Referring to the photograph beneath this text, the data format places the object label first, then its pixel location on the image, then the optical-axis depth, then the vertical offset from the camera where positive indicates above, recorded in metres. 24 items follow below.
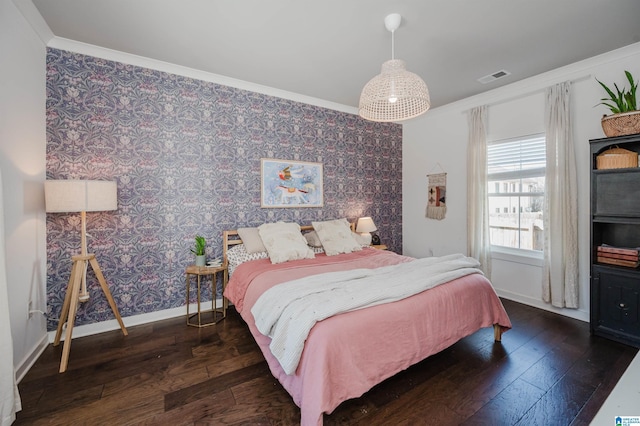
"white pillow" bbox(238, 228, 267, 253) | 3.19 -0.33
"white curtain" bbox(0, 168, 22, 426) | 1.47 -0.77
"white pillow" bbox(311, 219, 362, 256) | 3.47 -0.34
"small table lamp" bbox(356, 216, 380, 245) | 4.13 -0.22
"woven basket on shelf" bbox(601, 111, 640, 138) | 2.40 +0.78
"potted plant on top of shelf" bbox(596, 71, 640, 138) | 2.41 +0.84
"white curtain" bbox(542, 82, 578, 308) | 3.01 +0.03
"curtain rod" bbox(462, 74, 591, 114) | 2.99 +1.46
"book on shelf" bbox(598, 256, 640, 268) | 2.48 -0.49
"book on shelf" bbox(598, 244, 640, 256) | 2.49 -0.38
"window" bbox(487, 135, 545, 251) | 3.44 +0.26
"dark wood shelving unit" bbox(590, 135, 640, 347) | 2.46 -0.30
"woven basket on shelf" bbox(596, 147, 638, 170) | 2.50 +0.47
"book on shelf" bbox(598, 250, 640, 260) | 2.48 -0.43
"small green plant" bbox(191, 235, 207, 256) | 3.08 -0.38
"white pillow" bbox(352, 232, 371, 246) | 3.87 -0.40
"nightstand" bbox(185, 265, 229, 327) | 2.91 -0.92
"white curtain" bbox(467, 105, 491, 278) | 3.79 +0.25
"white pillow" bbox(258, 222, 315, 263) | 3.03 -0.36
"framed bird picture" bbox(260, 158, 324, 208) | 3.67 +0.40
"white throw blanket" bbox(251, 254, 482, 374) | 1.62 -0.57
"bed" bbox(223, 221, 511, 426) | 1.51 -0.81
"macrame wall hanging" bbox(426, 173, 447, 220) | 4.38 +0.24
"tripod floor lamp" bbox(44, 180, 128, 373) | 2.20 +0.05
